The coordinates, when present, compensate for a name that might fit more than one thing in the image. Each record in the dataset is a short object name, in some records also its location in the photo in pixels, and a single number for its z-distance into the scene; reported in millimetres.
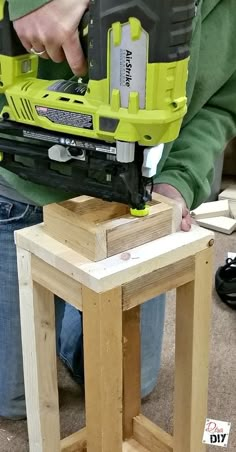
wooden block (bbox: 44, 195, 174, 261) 1002
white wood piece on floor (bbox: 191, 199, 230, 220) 2492
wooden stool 992
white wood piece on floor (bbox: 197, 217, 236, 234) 2406
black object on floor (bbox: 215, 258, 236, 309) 1957
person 924
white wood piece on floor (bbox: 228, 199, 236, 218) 2520
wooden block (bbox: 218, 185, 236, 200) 2615
